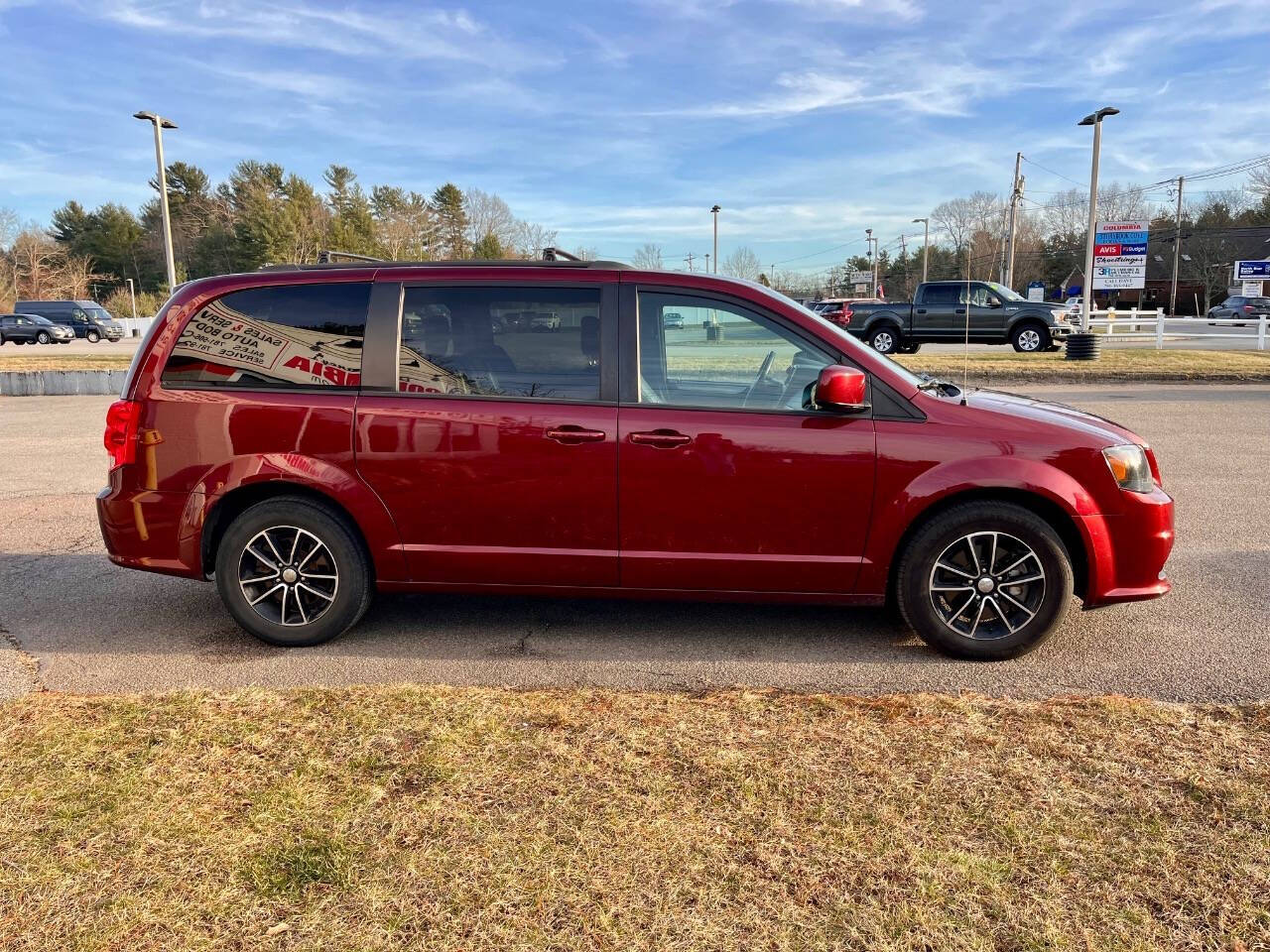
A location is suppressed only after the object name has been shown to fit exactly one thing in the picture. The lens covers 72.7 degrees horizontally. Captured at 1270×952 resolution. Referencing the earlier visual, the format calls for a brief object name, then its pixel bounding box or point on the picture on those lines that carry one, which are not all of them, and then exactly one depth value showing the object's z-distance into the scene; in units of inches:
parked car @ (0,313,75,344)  1603.1
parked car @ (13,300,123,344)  1728.6
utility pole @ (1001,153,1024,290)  1232.8
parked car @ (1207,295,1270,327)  1828.2
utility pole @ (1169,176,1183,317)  2636.1
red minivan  156.9
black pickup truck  943.7
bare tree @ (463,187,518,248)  3036.4
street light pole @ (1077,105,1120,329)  852.0
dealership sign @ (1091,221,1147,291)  981.2
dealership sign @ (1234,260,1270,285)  2281.0
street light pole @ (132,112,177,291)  894.4
